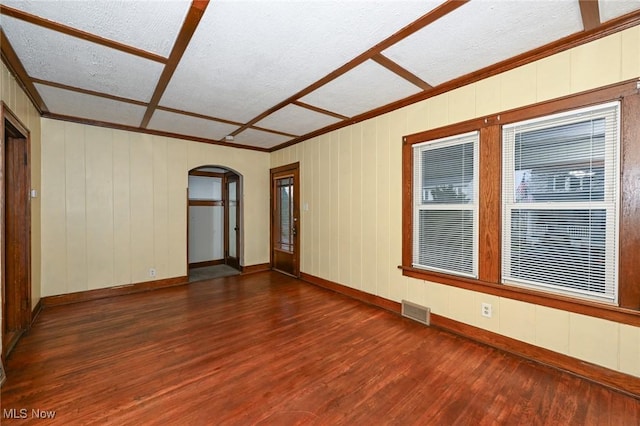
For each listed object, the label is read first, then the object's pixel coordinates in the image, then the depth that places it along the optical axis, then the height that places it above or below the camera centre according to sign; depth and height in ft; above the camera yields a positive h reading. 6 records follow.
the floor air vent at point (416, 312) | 10.44 -4.02
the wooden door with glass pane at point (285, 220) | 17.52 -0.69
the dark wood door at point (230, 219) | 21.24 -0.76
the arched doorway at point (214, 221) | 20.65 -0.91
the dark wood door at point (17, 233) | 9.45 -0.85
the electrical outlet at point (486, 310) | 8.91 -3.29
